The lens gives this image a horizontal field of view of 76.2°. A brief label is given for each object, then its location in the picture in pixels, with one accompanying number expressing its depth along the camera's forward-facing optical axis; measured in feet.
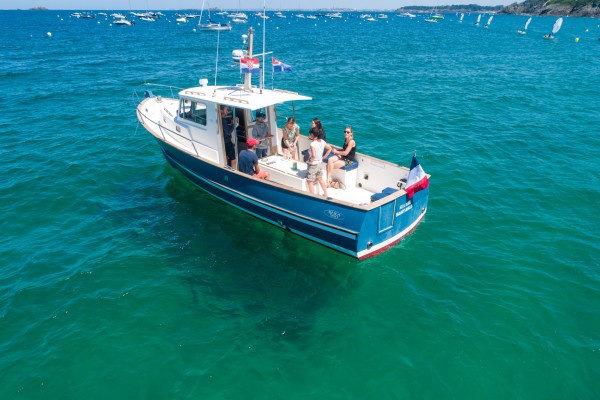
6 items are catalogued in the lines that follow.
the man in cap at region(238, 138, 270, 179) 37.55
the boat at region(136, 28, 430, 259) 33.22
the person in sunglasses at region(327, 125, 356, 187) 38.40
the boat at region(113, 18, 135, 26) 310.41
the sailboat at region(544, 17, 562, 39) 221.46
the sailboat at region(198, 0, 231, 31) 264.39
